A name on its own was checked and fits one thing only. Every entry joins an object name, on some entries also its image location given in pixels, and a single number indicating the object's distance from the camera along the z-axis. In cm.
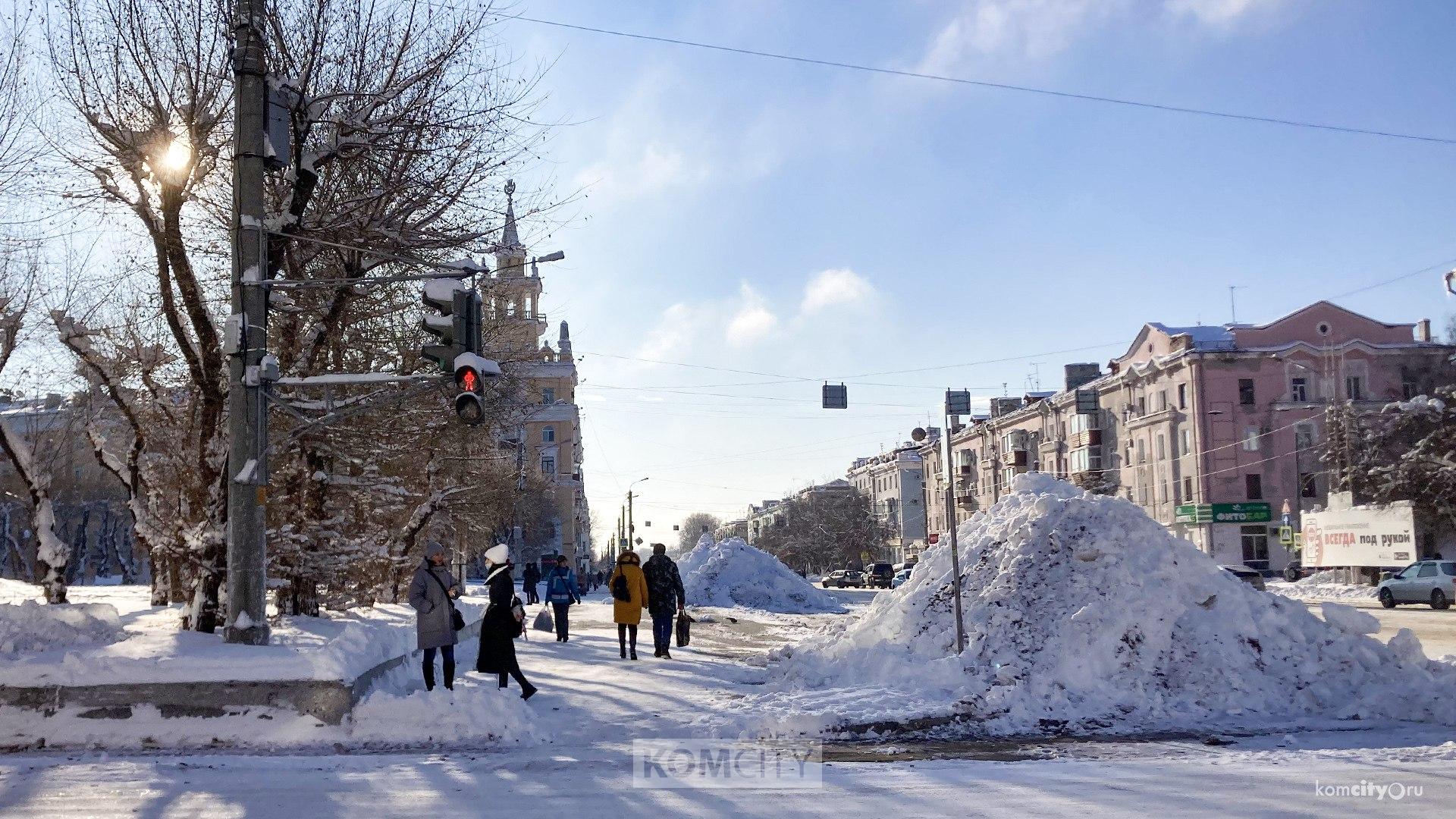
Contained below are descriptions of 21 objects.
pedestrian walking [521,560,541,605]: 2712
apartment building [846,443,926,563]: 10344
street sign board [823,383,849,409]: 2975
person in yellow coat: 1620
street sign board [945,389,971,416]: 1274
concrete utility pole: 1086
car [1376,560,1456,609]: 3038
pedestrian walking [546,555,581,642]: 1964
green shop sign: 5419
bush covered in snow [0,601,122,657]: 1202
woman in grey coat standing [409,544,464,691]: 1148
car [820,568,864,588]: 7625
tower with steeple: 2469
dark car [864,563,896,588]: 6462
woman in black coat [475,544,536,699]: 1196
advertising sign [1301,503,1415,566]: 3828
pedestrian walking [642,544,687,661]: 1680
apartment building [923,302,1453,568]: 5500
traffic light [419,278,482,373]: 1018
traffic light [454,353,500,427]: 1002
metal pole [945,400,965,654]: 1224
